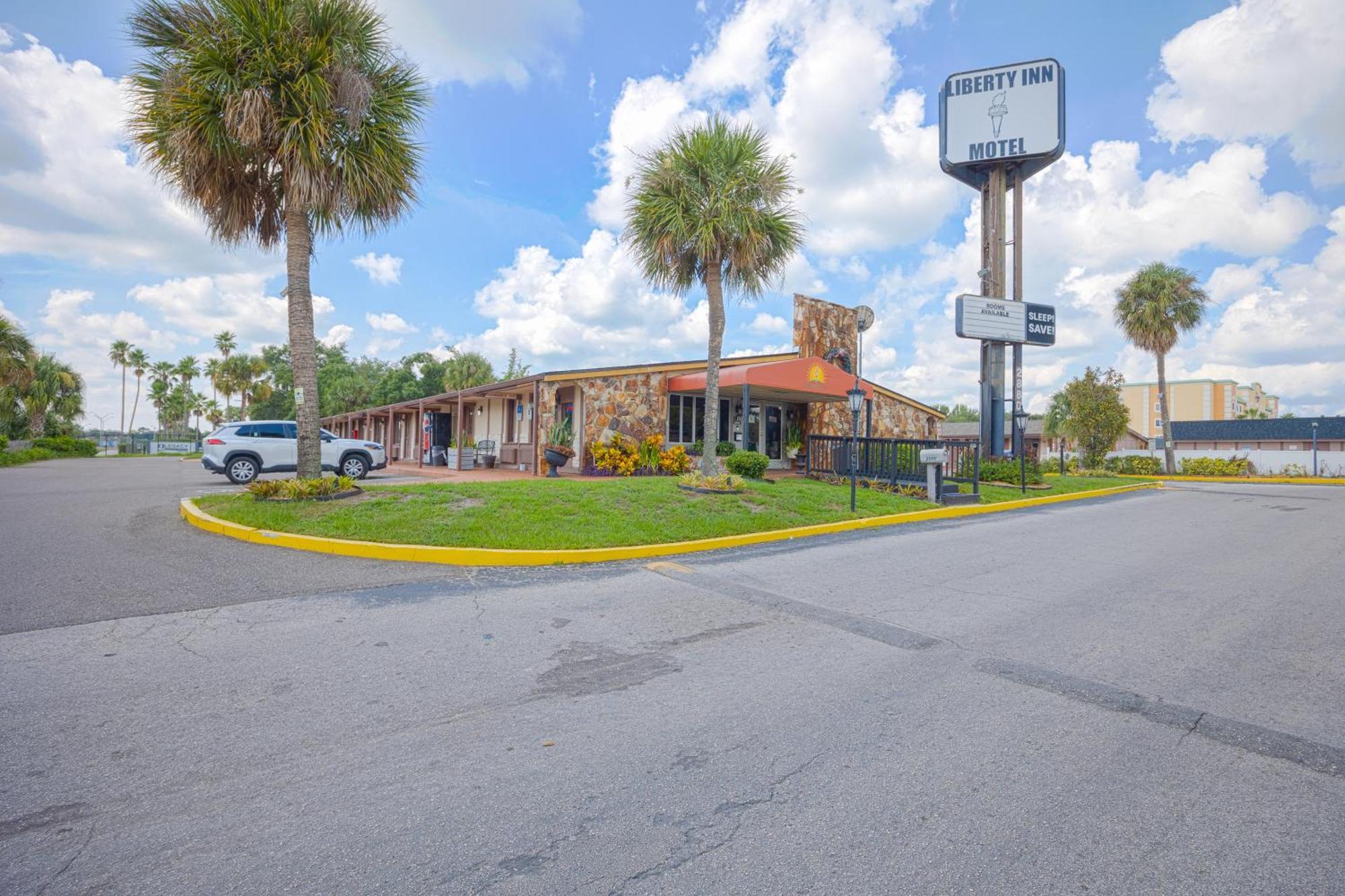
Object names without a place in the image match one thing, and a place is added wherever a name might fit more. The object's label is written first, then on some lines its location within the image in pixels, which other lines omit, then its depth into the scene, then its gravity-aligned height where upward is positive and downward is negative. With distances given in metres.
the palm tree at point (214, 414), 78.07 +3.63
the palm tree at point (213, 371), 58.58 +6.71
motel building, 17.59 +1.37
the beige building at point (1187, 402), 104.56 +8.44
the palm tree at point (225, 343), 60.88 +9.48
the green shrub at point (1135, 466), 33.41 -0.73
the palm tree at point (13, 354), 30.55 +4.32
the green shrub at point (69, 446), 37.50 -0.19
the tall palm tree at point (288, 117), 9.55 +5.03
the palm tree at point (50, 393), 39.06 +3.12
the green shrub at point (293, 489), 10.13 -0.70
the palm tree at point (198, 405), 78.56 +4.81
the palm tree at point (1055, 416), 50.25 +2.84
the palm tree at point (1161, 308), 34.31 +7.73
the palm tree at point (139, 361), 67.62 +8.69
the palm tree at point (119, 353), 66.25 +9.33
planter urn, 16.58 -0.30
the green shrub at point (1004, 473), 20.11 -0.68
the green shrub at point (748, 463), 14.80 -0.34
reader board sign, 20.91 +4.30
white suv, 15.91 -0.14
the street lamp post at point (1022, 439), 18.14 +0.38
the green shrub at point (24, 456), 28.30 -0.68
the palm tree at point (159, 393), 71.56 +5.55
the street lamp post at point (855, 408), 12.29 +0.79
